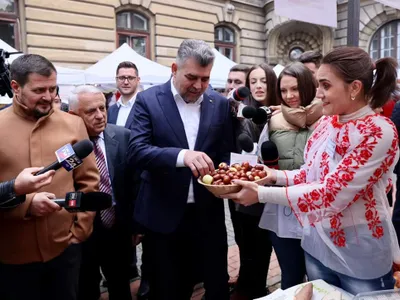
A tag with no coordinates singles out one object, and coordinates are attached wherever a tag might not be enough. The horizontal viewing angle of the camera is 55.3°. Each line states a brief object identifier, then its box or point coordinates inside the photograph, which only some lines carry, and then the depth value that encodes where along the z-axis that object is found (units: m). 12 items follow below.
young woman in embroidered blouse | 1.73
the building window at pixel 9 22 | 11.43
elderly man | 3.04
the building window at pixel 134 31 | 14.22
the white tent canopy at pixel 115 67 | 8.73
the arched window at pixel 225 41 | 17.34
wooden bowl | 1.95
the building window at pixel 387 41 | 16.84
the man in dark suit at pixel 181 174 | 2.44
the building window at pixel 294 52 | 19.05
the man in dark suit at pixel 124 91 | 5.12
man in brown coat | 2.13
